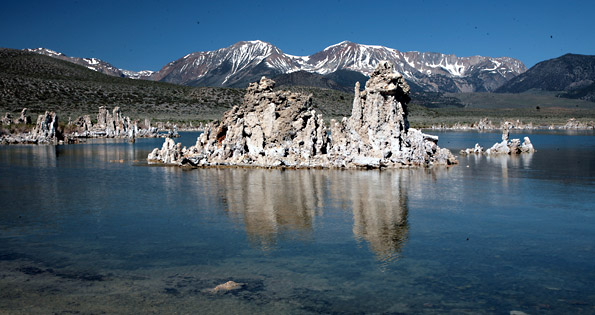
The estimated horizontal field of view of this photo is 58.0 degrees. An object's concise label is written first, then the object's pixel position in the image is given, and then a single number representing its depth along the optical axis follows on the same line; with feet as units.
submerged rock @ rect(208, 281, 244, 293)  39.89
